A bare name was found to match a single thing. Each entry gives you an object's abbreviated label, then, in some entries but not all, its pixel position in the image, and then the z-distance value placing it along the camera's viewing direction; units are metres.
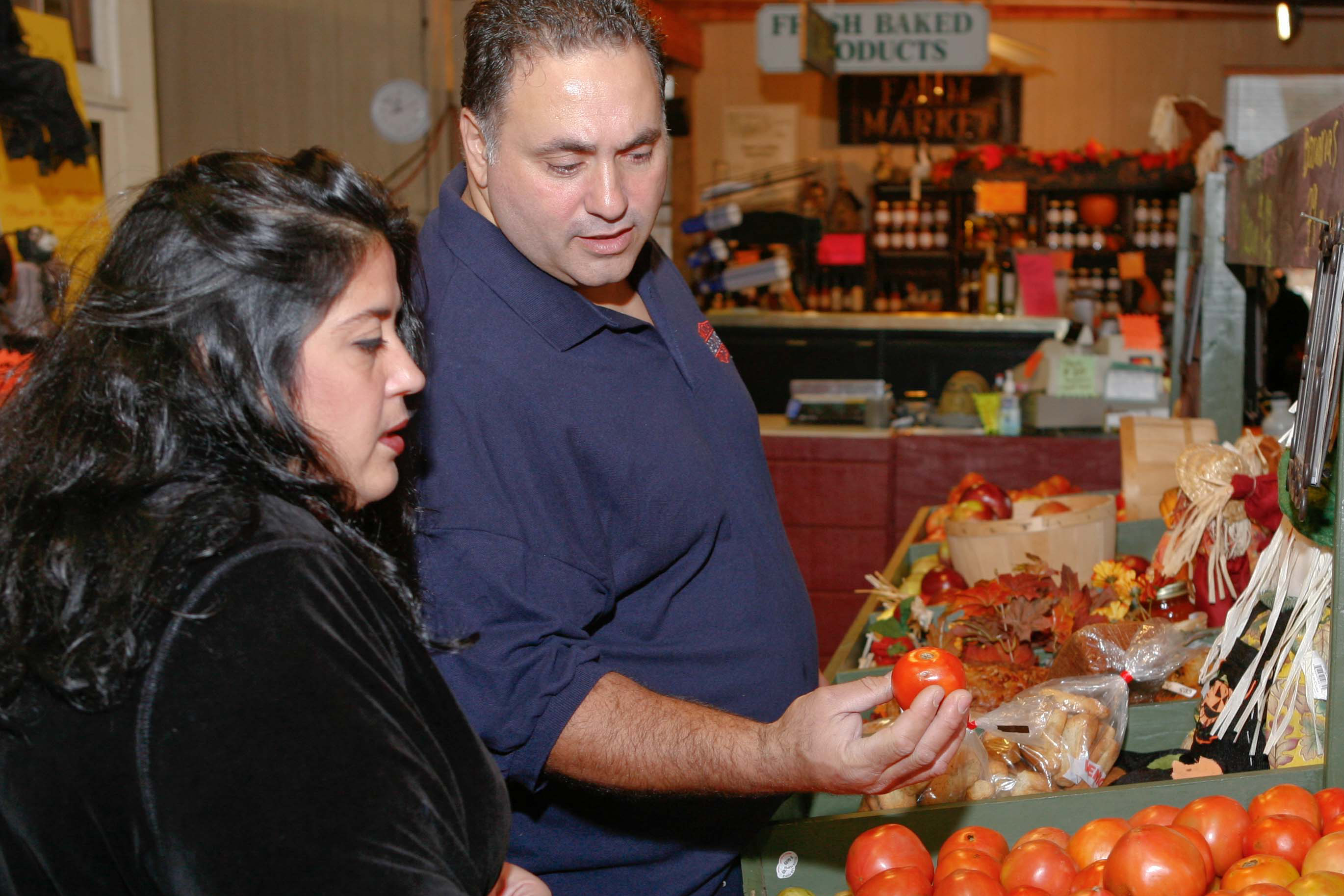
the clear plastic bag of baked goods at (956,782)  1.58
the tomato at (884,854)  1.34
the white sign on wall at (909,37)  5.57
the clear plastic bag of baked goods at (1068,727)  1.65
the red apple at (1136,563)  2.49
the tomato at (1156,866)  1.16
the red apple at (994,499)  3.16
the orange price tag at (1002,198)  7.66
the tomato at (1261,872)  1.16
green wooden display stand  1.41
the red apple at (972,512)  3.07
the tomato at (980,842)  1.36
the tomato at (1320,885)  1.10
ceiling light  5.79
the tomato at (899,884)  1.27
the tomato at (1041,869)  1.26
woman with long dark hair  0.74
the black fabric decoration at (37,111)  2.69
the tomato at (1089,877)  1.24
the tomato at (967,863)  1.31
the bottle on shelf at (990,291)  7.45
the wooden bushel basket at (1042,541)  2.54
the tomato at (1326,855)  1.16
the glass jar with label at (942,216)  8.73
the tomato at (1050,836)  1.34
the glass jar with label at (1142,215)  8.13
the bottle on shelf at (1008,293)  7.45
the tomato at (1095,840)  1.30
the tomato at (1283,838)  1.22
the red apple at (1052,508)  2.88
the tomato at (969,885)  1.24
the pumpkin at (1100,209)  8.17
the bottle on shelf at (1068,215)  8.33
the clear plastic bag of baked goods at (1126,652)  1.92
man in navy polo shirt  1.25
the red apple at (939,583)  2.67
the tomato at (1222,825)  1.26
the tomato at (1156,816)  1.32
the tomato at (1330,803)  1.28
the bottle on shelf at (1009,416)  4.63
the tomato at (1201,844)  1.21
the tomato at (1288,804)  1.28
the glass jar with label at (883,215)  8.84
